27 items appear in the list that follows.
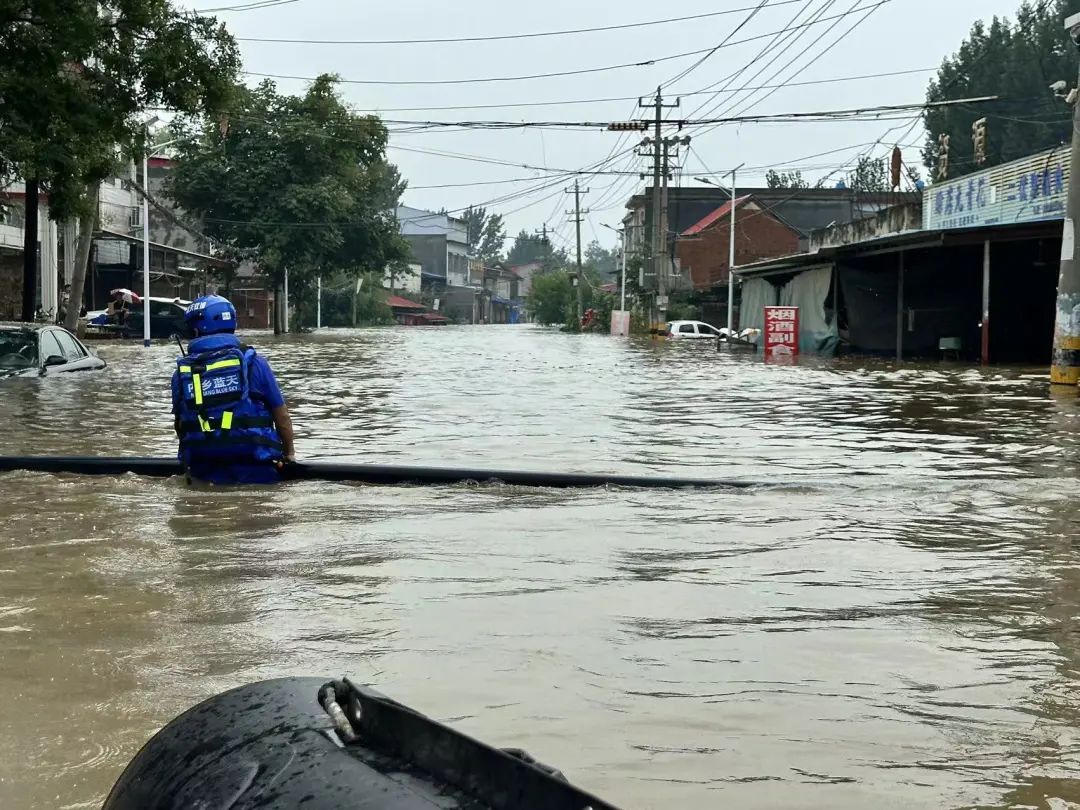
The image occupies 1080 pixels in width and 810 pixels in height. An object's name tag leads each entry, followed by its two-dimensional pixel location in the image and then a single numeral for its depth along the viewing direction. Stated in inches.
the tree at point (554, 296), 4188.0
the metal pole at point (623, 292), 2982.3
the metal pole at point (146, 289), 1610.1
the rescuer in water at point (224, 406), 342.3
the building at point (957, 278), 1163.3
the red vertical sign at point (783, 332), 1549.0
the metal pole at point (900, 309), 1284.4
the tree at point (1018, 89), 2468.0
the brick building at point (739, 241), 3132.4
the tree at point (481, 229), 7602.4
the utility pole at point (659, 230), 2332.9
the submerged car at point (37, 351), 774.5
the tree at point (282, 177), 2431.1
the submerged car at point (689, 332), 2303.2
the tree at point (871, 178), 3110.2
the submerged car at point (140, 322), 1900.8
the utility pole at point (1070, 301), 795.4
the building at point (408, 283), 4744.1
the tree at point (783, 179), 3811.5
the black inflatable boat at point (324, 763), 74.4
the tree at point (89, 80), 736.3
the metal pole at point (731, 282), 2125.5
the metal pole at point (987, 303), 1103.6
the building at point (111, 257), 1669.5
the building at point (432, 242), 5236.2
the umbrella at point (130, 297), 2004.2
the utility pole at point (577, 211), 3914.9
